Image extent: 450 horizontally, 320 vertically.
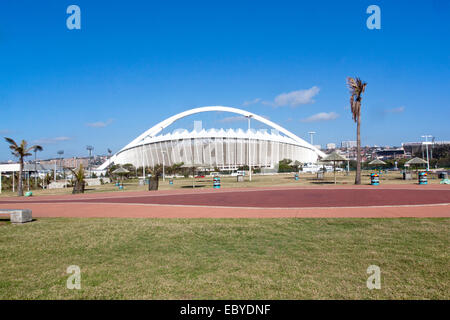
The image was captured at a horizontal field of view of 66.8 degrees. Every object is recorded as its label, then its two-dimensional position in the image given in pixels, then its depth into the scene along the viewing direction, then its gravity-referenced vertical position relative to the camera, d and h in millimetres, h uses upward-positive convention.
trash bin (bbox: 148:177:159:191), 26641 -1668
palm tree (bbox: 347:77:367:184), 27083 +4598
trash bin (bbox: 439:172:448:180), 30966 -1547
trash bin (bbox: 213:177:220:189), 26516 -1607
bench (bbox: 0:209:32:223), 10562 -1537
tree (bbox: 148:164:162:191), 26600 -1591
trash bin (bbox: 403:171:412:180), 31250 -1541
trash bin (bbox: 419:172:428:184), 24841 -1396
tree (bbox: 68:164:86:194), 26625 -1428
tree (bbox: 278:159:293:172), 75688 -1510
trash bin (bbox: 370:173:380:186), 25194 -1502
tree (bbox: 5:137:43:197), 28650 +1461
